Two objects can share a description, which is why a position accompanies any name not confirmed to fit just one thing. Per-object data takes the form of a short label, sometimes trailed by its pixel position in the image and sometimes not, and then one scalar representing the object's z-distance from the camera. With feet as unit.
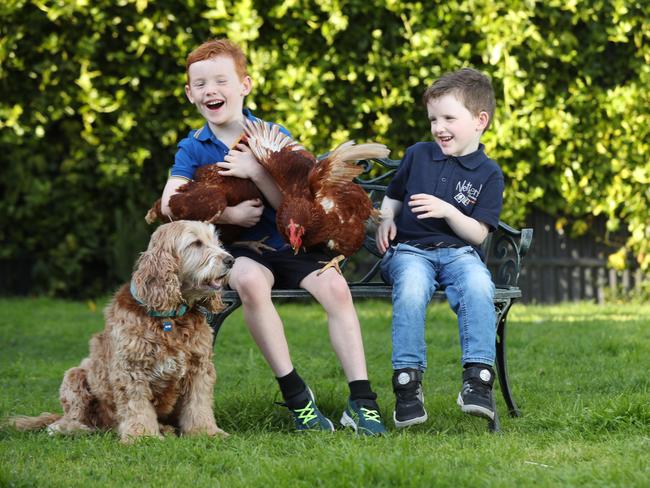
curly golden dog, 24.94
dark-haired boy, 25.21
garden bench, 27.28
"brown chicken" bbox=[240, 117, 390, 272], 25.85
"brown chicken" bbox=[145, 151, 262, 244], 26.03
